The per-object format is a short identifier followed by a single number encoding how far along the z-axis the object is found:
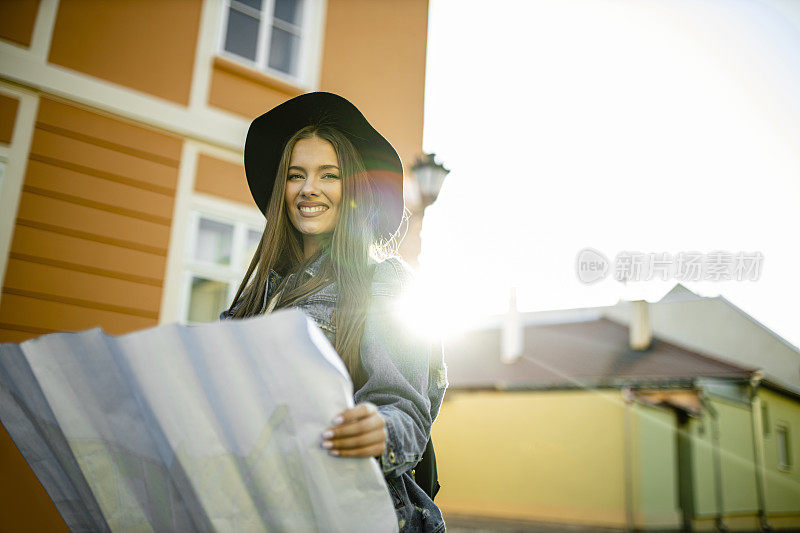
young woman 1.12
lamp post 6.01
